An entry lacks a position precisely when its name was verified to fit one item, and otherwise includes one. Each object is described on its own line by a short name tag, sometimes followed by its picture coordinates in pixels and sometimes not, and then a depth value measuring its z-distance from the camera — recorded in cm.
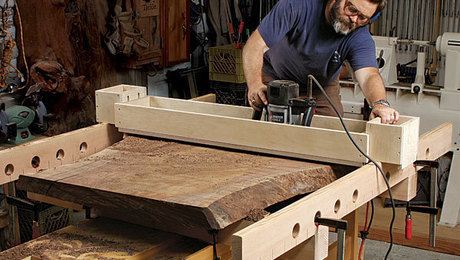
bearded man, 468
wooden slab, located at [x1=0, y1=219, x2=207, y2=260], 332
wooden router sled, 325
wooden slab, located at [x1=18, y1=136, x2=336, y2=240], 325
